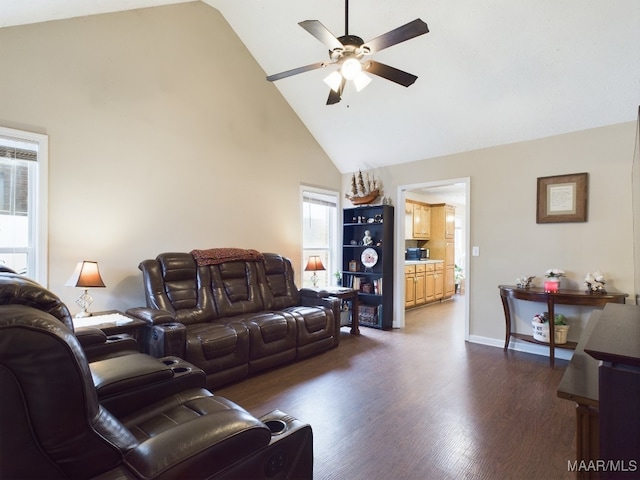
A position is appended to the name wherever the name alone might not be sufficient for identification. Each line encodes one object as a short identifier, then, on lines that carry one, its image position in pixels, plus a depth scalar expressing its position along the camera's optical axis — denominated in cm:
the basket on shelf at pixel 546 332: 358
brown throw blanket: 365
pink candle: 349
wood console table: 324
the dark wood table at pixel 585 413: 127
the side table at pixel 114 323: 254
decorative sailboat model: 527
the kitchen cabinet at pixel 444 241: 755
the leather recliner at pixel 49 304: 97
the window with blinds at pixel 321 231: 527
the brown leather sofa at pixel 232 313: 282
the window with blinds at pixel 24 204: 271
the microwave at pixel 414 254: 720
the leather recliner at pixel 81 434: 75
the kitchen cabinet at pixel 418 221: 702
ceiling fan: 210
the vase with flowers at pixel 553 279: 351
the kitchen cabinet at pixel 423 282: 627
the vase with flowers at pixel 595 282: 337
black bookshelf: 509
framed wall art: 364
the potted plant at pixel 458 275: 876
